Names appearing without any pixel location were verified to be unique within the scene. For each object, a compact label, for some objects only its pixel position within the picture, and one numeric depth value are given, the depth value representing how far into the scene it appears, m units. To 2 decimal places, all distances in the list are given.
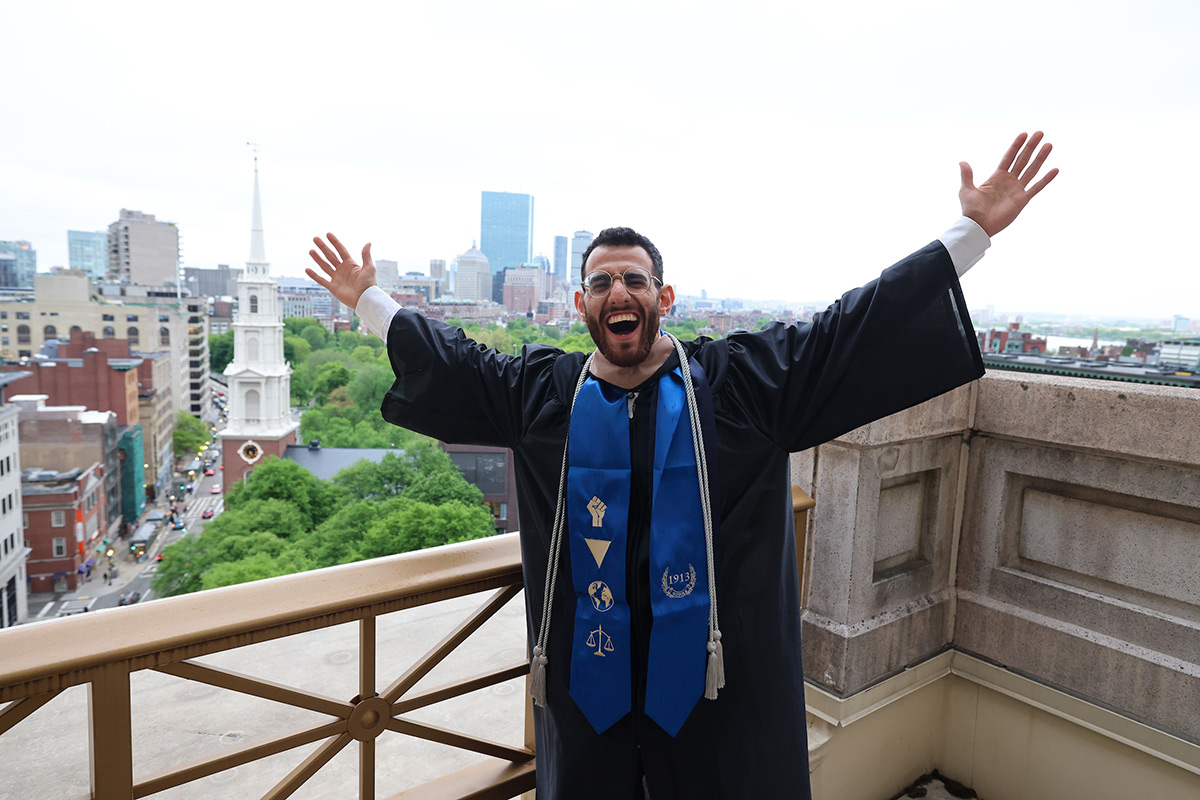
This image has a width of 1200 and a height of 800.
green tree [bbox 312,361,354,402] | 44.69
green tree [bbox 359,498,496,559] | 23.44
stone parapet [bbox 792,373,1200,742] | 1.67
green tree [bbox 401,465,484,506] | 28.25
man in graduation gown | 1.19
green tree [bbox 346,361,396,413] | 39.25
